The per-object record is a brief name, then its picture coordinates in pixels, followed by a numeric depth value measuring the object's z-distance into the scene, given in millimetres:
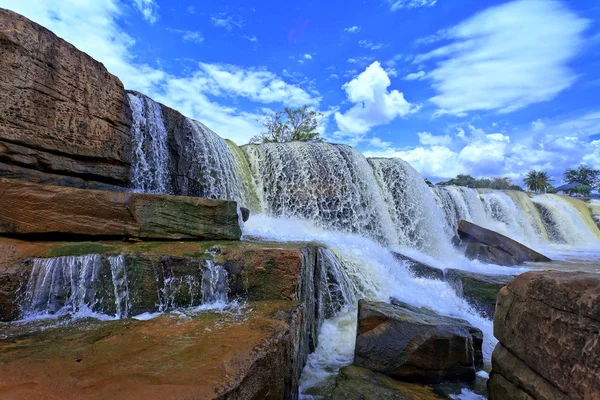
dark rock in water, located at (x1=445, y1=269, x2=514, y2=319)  6883
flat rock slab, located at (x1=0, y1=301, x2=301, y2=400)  2040
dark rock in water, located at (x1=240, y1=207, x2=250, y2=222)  8738
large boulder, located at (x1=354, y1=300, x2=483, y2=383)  3908
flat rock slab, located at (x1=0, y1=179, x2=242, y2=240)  4449
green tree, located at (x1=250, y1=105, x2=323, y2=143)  31562
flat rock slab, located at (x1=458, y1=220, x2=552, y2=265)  12570
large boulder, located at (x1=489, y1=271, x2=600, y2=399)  2150
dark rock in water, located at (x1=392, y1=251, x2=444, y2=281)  8492
